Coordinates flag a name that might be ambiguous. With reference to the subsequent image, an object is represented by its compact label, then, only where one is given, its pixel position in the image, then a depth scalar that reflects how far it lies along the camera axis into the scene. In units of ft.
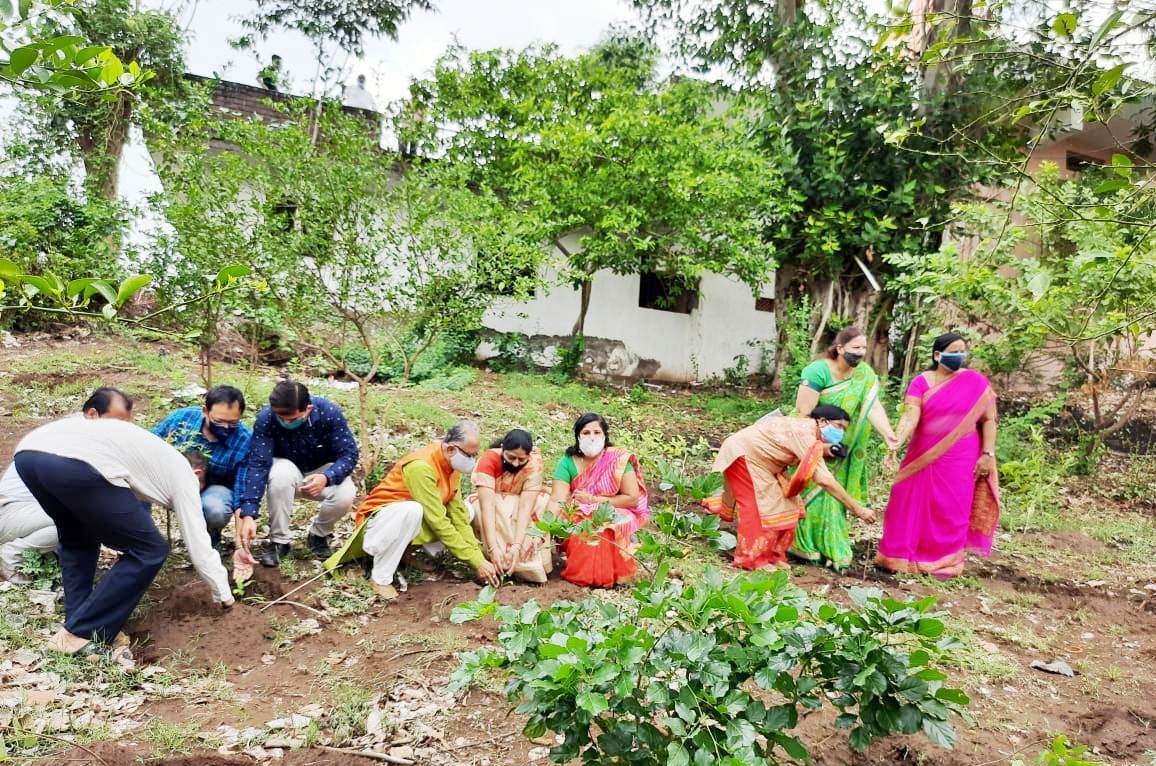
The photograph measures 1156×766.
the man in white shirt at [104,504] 10.96
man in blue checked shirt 14.37
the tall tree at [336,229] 17.48
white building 41.68
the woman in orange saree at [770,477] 16.62
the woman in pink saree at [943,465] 16.94
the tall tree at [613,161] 30.07
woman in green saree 17.20
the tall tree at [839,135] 30.99
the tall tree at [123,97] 35.65
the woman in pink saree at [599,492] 15.28
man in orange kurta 14.51
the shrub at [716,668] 6.12
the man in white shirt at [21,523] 13.07
